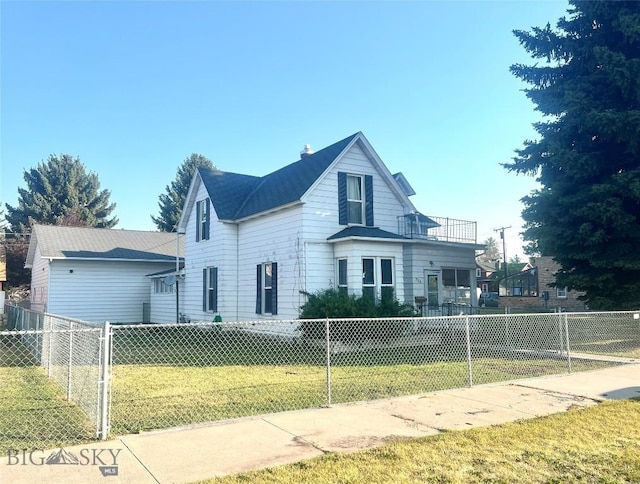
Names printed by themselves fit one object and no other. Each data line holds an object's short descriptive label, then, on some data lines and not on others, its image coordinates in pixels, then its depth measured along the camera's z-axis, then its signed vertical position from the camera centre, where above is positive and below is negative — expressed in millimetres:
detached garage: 22812 +1044
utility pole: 50894 +5642
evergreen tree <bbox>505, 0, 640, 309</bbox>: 14805 +4694
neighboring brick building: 38031 -705
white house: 15125 +1681
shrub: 12492 -770
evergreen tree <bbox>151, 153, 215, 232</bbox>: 54656 +11396
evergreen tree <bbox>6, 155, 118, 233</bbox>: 45750 +9831
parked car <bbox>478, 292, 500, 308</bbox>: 45119 -1606
